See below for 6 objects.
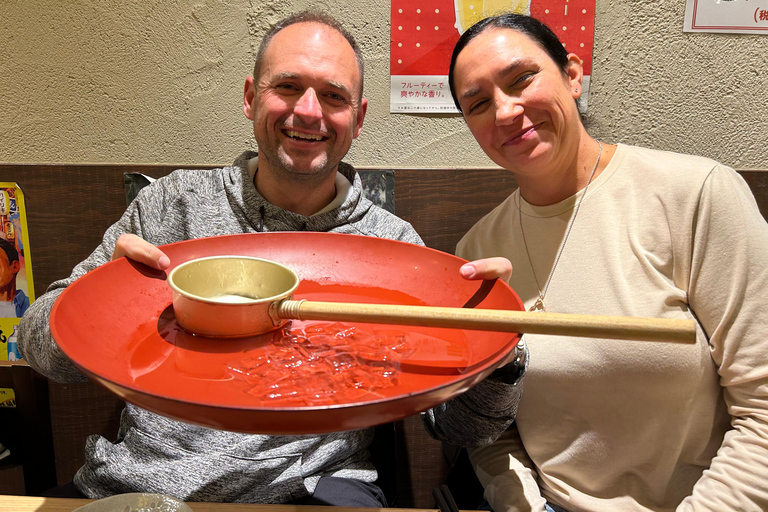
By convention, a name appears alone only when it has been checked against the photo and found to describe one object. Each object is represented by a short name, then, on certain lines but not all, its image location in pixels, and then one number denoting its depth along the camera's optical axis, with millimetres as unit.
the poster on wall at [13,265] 1977
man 1206
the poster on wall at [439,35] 1858
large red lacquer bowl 585
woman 1146
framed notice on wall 1849
